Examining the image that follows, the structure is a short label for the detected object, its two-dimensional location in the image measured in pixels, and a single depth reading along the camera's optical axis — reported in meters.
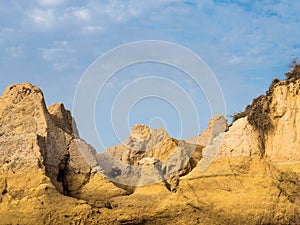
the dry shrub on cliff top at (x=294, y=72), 16.78
